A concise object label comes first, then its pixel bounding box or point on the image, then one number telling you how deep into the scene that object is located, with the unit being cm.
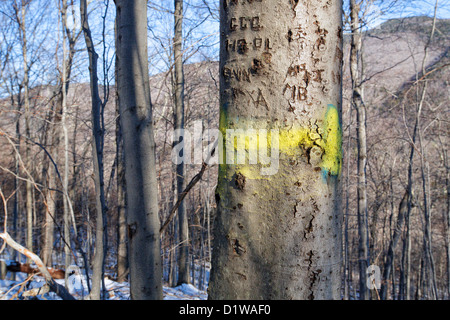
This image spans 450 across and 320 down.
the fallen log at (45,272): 194
